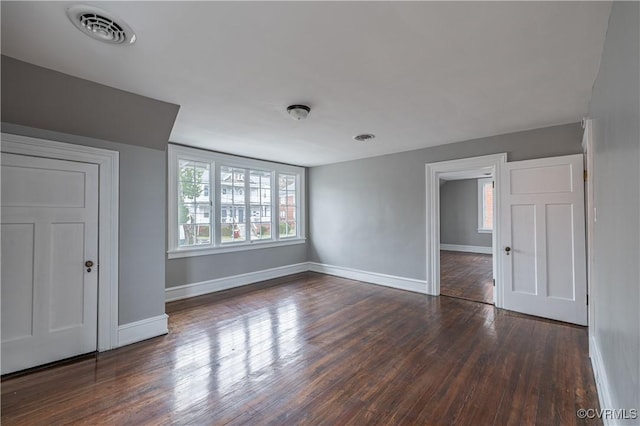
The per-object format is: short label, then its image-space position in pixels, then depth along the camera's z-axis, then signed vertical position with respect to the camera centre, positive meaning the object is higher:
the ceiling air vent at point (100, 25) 1.53 +1.14
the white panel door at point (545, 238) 3.19 -0.27
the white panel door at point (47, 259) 2.25 -0.37
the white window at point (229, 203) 4.36 +0.26
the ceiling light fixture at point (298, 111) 2.81 +1.08
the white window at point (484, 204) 8.84 +0.39
